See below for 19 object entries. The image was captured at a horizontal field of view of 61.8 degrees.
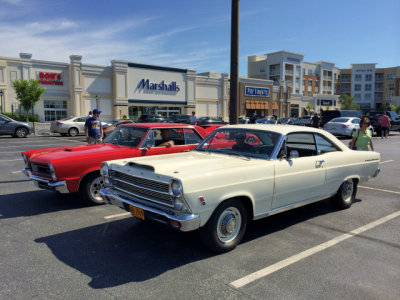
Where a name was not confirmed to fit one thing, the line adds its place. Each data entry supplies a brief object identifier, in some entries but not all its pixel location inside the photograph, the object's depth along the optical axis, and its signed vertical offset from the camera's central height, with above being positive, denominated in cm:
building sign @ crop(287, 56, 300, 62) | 7532 +1353
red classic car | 562 -65
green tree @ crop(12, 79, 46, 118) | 3047 +247
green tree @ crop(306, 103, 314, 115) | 6935 +236
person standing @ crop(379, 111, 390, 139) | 2208 -24
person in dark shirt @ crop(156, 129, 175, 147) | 697 -47
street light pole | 859 +166
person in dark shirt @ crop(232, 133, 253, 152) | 488 -39
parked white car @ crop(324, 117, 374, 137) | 2003 -41
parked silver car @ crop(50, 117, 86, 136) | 2339 -55
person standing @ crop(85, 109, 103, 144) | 873 -28
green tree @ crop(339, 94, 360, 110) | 8269 +407
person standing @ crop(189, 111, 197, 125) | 2236 -4
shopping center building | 3519 +363
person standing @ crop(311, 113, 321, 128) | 2295 -18
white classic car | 367 -76
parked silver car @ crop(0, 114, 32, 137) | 2058 -56
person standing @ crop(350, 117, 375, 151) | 762 -44
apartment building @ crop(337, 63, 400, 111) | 9788 +1011
